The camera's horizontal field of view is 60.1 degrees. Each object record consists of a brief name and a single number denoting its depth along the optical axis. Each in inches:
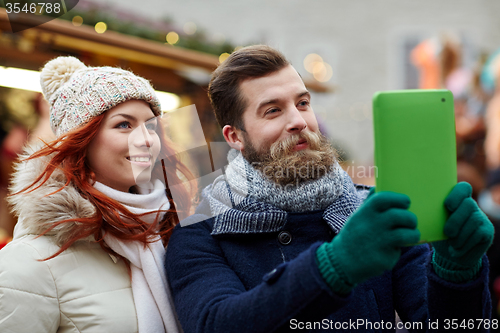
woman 59.4
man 44.4
